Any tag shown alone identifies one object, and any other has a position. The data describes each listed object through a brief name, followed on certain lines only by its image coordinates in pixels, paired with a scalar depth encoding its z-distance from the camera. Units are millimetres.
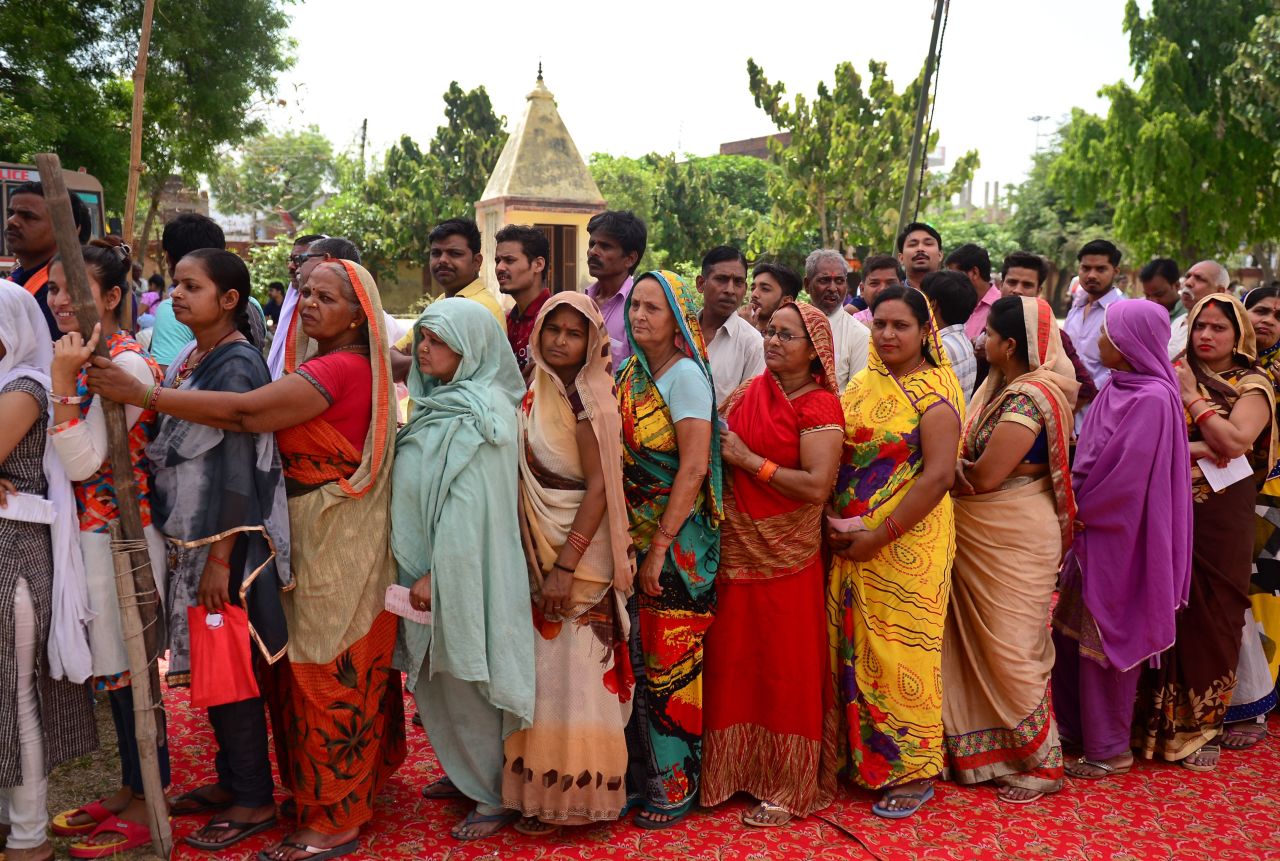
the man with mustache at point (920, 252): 5863
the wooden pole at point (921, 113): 11203
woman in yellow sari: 3521
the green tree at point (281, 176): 46875
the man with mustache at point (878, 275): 5938
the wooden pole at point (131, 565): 2801
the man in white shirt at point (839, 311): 5152
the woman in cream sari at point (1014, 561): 3719
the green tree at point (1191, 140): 19703
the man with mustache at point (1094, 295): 6273
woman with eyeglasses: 3371
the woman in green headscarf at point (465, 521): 3076
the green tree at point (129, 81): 14203
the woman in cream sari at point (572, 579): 3215
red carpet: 3229
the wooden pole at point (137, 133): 6430
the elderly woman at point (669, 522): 3289
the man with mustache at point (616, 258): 4633
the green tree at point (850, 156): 19469
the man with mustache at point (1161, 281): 6836
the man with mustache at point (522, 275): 4520
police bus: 12031
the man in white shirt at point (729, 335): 4629
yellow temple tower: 16547
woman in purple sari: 3848
